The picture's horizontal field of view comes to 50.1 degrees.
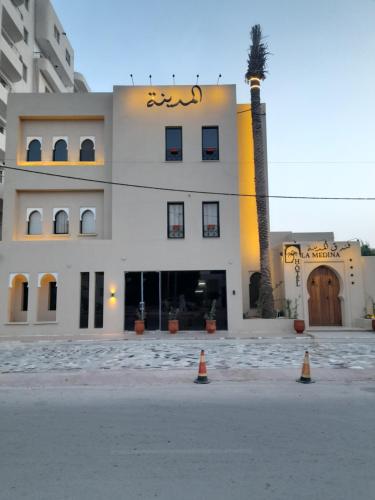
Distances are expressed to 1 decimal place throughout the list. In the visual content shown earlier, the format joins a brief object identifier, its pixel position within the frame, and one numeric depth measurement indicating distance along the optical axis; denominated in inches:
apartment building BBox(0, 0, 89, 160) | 1203.9
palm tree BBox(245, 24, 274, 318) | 764.0
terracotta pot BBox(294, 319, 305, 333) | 708.7
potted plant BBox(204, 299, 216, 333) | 726.5
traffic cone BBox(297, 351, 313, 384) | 362.3
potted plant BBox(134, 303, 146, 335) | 718.5
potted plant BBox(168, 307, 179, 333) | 725.9
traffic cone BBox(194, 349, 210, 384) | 363.9
